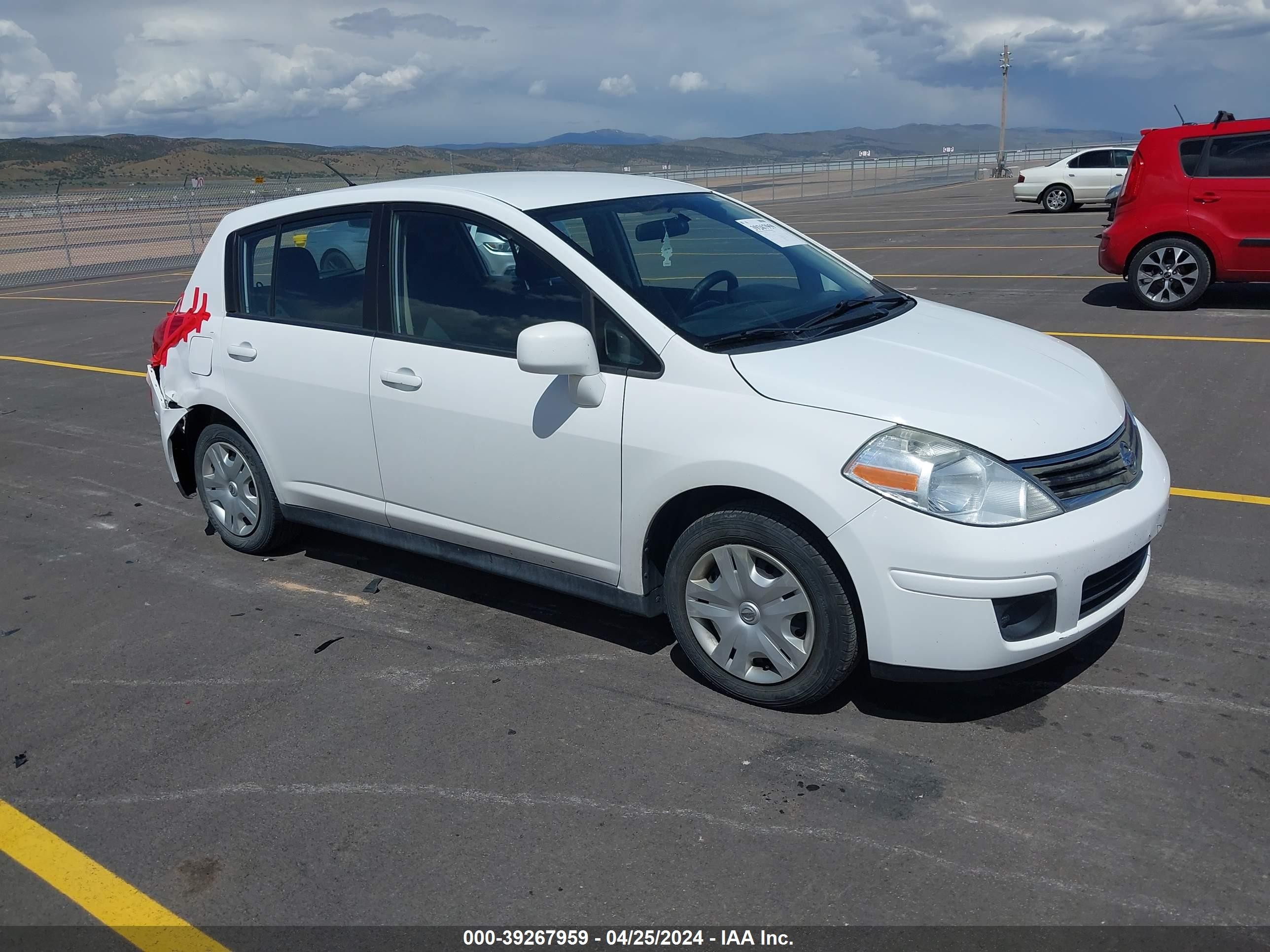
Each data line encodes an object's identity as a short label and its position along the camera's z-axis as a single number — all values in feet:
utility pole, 162.61
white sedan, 83.05
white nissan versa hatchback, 11.28
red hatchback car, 33.83
